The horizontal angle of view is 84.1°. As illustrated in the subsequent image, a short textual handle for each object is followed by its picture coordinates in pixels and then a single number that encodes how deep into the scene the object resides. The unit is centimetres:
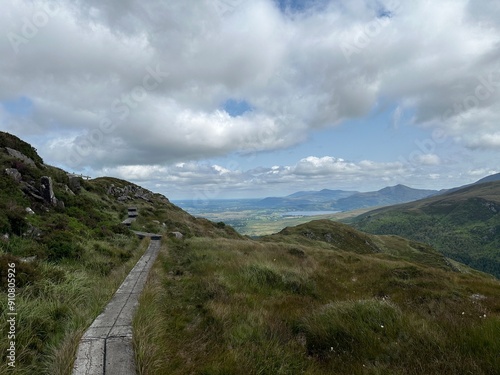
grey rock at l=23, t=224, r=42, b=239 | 1322
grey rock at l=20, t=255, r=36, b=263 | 988
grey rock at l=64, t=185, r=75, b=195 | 2528
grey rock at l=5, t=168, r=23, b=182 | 1878
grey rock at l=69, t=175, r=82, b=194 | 2984
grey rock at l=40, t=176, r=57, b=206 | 1967
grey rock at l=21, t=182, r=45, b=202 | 1877
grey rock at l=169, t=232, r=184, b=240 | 2572
